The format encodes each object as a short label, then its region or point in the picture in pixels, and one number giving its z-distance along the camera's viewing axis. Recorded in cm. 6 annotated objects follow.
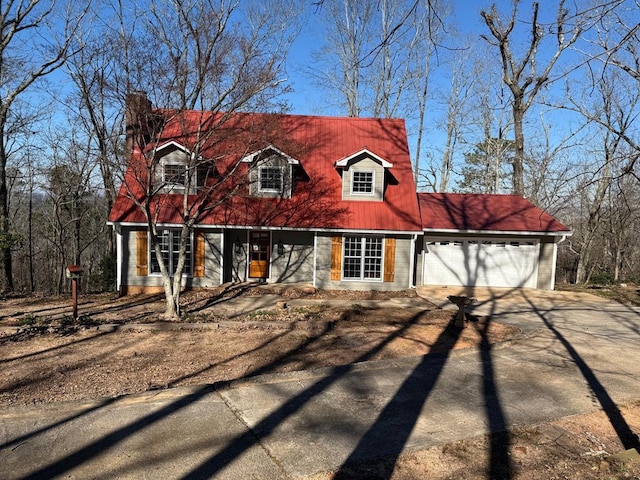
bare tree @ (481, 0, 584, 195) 2231
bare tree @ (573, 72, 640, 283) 2400
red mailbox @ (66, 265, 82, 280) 1043
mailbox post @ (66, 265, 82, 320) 1045
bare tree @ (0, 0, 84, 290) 1675
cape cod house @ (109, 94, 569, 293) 1529
